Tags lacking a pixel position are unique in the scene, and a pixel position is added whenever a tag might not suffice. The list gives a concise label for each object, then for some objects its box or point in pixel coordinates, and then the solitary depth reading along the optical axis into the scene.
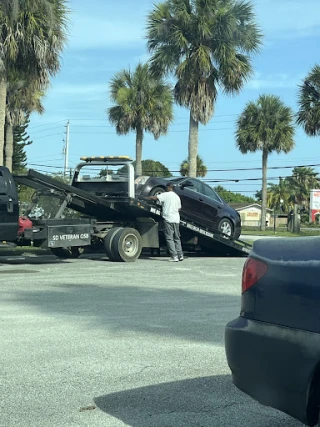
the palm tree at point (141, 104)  33.69
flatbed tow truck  14.72
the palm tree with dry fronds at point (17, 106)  26.53
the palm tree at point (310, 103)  34.50
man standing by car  15.77
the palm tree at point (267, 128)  46.06
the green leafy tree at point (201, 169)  72.61
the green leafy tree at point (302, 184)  89.69
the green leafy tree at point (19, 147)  53.25
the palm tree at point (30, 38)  18.67
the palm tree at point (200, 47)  25.17
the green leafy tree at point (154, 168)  84.06
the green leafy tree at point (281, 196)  93.06
